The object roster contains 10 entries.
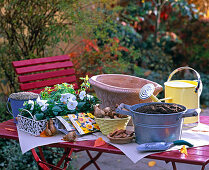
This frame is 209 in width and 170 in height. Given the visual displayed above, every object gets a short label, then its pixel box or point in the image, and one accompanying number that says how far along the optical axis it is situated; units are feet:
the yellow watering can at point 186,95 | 6.90
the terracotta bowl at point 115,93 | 6.98
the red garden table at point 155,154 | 5.40
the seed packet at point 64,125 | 6.60
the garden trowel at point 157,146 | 5.60
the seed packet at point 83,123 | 6.64
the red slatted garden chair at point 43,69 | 10.87
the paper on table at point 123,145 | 5.88
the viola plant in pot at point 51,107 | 6.70
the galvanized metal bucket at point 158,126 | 5.67
